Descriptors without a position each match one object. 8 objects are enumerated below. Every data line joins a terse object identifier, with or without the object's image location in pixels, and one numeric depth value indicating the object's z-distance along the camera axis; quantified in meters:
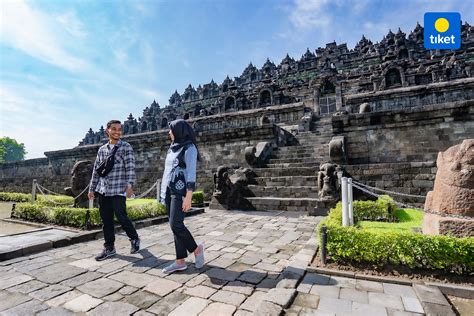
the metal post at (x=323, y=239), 3.52
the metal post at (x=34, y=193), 8.88
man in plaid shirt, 4.10
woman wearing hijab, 3.33
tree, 69.22
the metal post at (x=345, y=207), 4.29
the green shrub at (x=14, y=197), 13.47
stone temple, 8.95
